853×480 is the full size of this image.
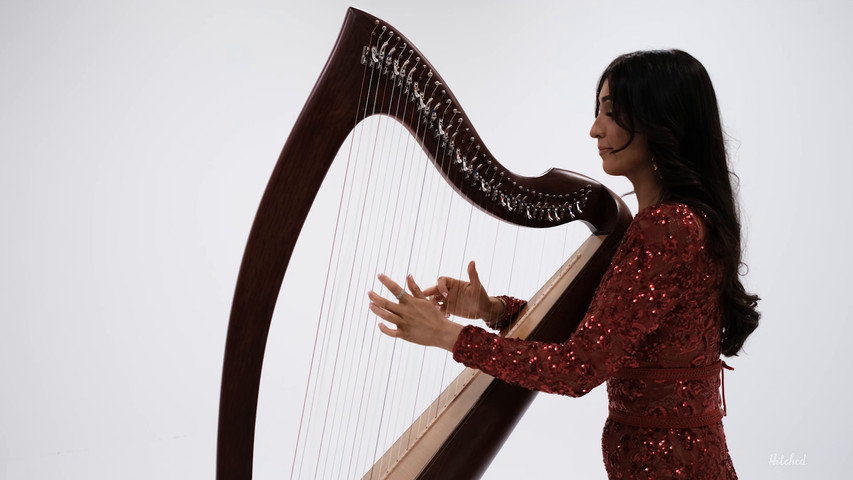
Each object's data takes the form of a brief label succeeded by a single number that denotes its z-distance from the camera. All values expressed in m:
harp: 0.96
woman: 1.18
